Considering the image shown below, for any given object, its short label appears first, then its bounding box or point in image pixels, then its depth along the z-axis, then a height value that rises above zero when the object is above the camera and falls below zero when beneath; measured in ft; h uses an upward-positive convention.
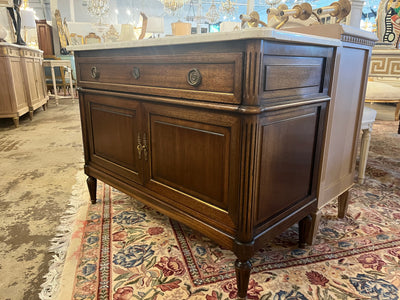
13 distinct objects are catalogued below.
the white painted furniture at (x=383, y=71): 6.89 -0.09
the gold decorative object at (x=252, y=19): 4.44 +0.68
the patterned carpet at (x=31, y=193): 3.79 -2.47
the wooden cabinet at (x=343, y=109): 3.78 -0.57
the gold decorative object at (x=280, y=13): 4.02 +0.72
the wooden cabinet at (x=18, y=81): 11.03 -0.63
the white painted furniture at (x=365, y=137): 5.79 -1.41
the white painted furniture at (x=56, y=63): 16.70 +0.12
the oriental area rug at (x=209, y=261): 3.44 -2.48
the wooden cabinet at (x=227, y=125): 2.76 -0.63
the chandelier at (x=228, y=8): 14.59 +2.75
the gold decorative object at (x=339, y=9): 3.74 +0.71
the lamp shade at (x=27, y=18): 19.11 +2.90
